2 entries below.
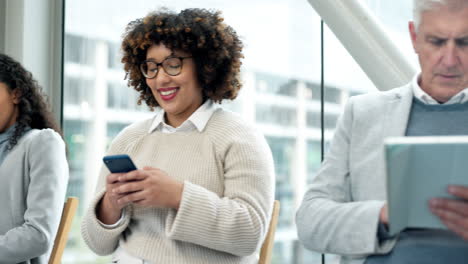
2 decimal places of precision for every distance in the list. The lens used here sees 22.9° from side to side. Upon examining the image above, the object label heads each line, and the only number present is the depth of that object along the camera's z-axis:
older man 2.33
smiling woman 2.64
